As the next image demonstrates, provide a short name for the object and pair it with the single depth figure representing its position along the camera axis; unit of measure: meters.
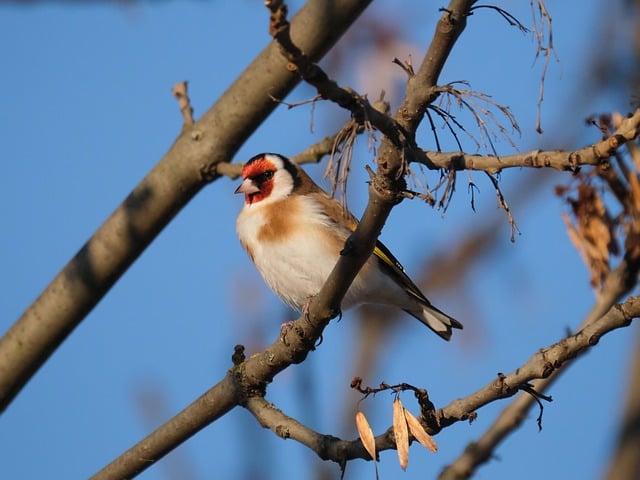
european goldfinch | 8.62
